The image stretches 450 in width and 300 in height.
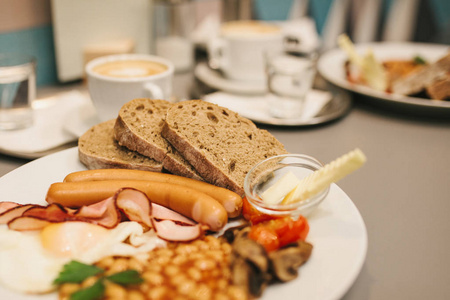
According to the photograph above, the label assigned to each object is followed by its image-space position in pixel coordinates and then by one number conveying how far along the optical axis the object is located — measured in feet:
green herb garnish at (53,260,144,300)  0.94
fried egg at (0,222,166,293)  0.97
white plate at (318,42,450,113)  1.93
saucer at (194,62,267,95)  2.13
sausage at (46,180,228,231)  1.17
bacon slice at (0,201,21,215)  1.13
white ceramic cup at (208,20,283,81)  2.17
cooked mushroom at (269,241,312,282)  0.98
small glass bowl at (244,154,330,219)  1.13
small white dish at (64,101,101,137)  1.65
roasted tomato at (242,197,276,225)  1.17
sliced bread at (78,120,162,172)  1.35
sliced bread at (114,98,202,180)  1.34
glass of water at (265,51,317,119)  1.90
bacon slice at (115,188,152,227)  1.17
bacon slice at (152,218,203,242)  1.13
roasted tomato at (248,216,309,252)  1.09
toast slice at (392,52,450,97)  1.95
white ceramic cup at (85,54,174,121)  1.64
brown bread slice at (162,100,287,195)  1.30
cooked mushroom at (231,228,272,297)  0.96
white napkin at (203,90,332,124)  1.93
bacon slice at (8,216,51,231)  1.08
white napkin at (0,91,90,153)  1.56
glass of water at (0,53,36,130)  1.67
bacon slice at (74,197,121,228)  1.15
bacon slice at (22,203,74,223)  1.11
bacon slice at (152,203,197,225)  1.21
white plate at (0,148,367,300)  0.96
